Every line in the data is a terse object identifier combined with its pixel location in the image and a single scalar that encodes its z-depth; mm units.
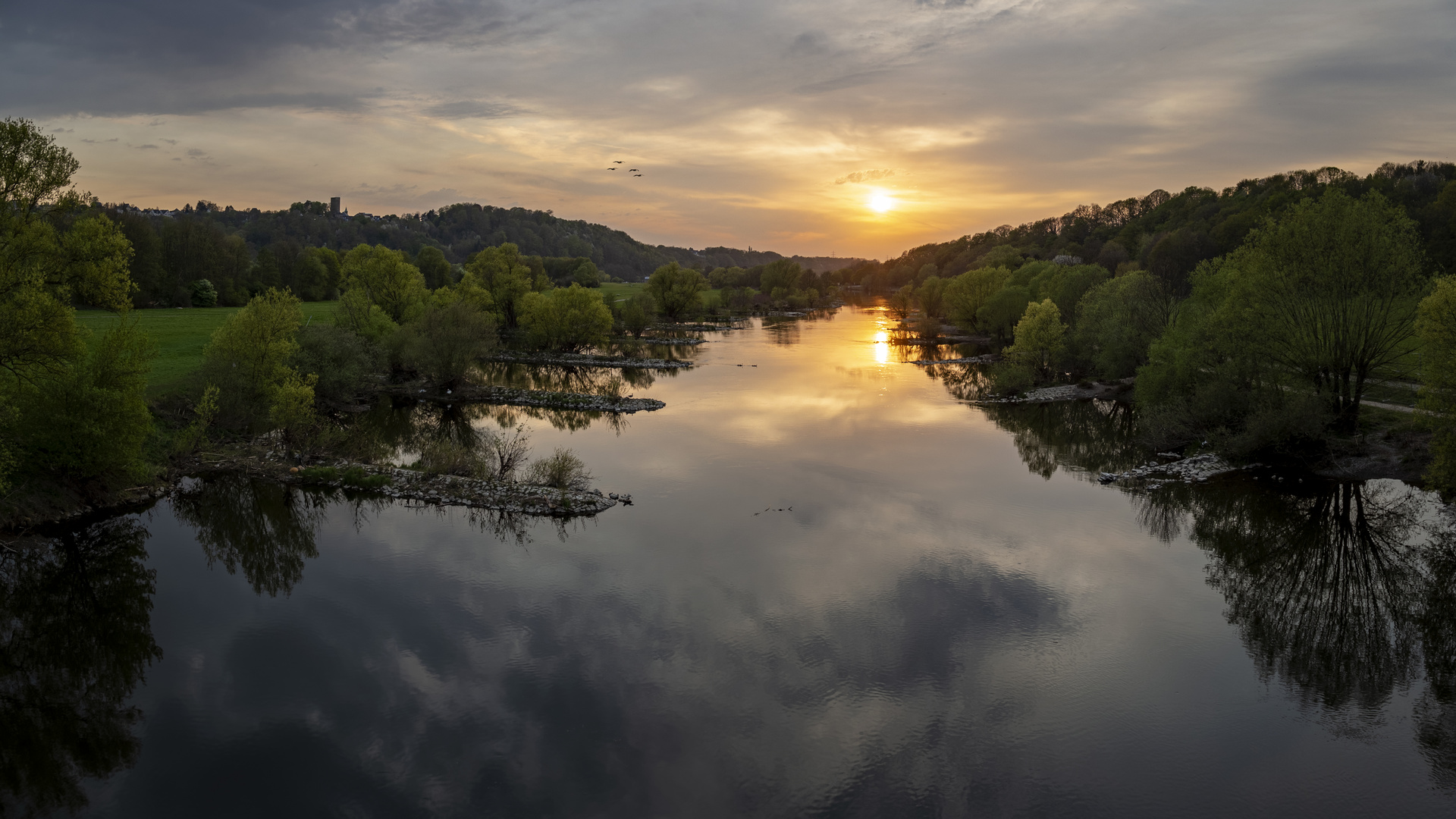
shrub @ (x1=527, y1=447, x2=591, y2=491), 26016
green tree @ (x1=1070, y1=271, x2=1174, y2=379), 44969
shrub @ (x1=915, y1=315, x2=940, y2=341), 85188
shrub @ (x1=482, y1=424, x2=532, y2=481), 26953
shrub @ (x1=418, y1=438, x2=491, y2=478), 26656
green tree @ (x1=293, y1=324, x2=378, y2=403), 38562
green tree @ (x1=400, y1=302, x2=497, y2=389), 45906
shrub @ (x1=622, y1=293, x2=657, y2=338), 82188
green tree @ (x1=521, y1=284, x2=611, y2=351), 65188
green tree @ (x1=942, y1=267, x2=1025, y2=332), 81688
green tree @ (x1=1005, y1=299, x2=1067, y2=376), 51031
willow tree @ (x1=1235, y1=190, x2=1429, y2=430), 27484
